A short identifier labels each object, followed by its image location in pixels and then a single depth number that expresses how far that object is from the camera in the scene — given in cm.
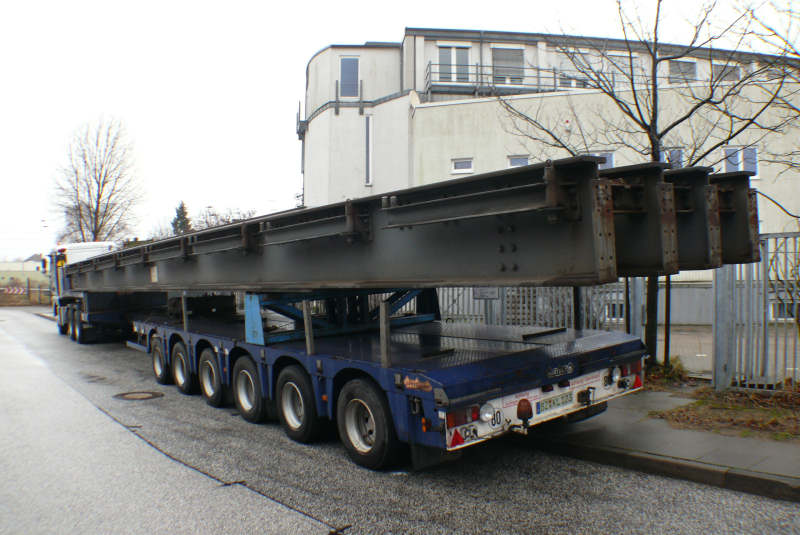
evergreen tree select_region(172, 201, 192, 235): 7843
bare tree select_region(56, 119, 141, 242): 3647
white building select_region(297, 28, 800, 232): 1816
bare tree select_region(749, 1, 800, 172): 743
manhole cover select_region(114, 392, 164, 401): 943
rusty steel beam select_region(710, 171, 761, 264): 513
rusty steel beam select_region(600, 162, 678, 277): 425
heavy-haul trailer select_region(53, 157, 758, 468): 429
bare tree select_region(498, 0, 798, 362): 861
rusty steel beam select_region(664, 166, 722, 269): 478
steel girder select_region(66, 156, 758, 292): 409
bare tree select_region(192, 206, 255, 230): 5338
